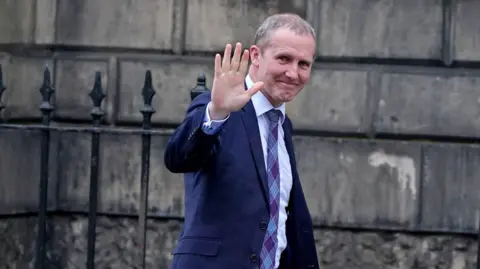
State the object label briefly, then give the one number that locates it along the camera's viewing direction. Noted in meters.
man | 5.96
